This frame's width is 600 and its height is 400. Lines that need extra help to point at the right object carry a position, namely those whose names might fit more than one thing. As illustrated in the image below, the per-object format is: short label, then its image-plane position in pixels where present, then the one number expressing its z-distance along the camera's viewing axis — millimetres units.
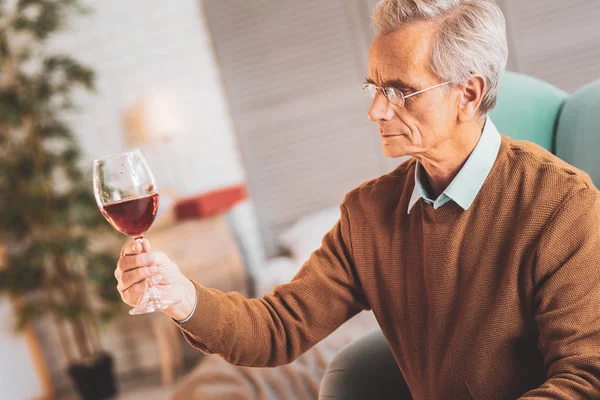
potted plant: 3719
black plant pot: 3914
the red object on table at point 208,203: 3721
